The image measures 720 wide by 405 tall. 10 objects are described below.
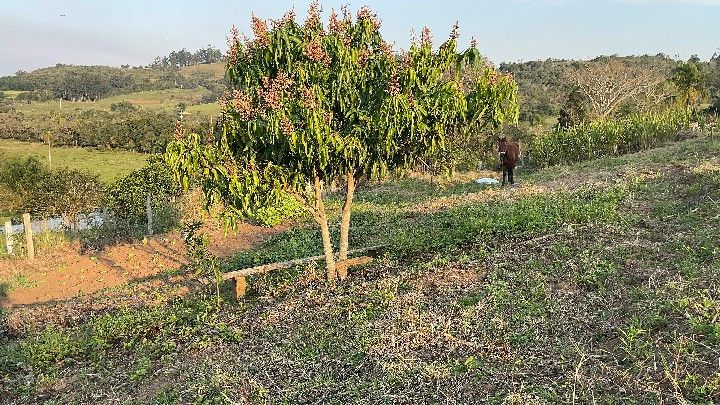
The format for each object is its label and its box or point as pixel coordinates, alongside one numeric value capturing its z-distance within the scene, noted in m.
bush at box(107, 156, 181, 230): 15.01
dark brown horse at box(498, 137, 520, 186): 14.15
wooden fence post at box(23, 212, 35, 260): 12.41
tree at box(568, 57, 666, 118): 32.50
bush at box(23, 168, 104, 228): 16.41
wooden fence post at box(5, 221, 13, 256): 12.73
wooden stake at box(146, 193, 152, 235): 14.34
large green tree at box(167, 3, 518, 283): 5.50
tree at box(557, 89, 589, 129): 29.59
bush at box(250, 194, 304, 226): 11.60
